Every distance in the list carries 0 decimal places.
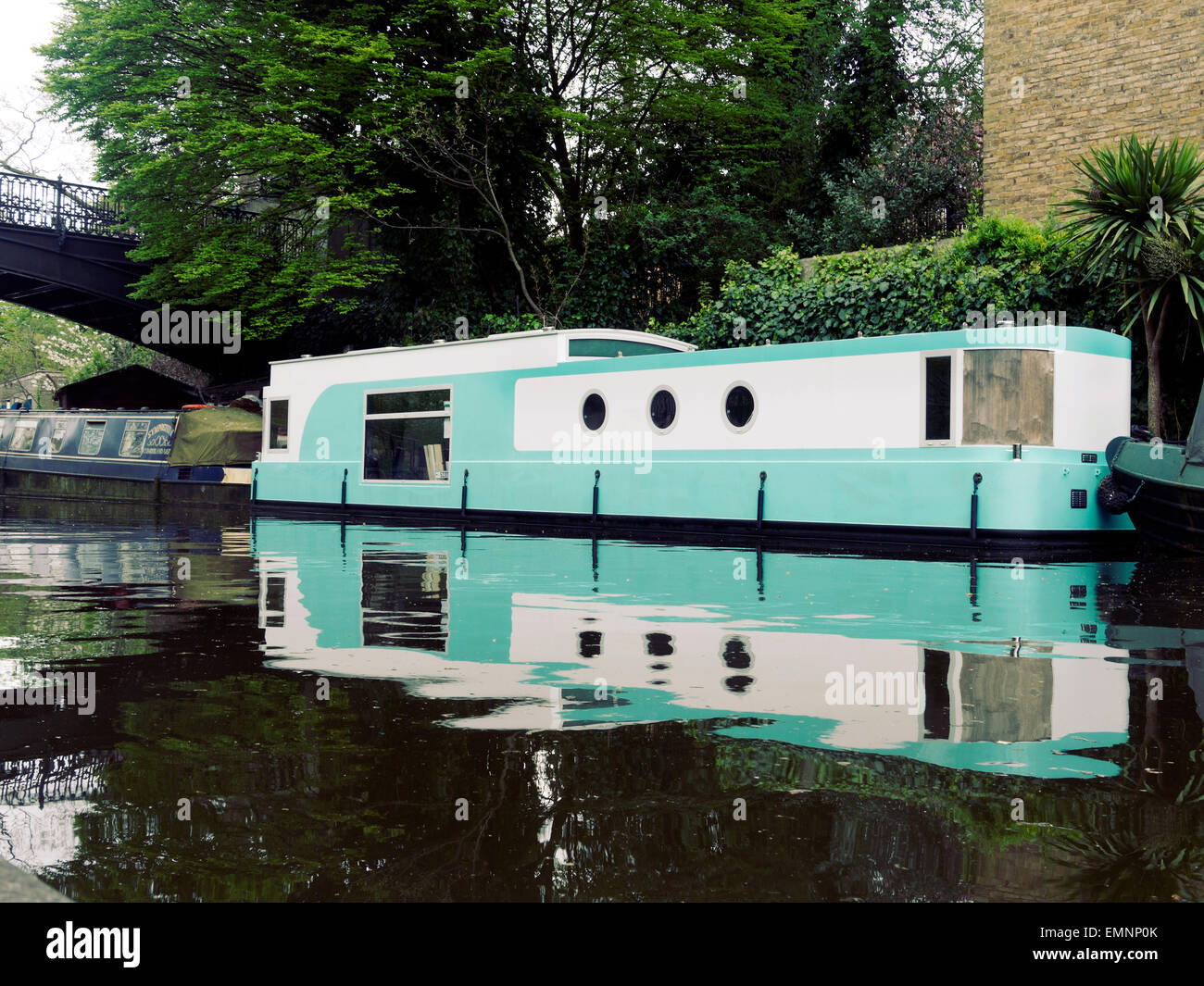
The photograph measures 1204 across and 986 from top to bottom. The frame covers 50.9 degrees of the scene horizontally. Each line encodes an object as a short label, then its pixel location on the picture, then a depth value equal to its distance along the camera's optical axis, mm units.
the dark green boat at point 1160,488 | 11820
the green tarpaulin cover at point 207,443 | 23828
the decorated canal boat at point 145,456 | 23656
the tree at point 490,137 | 26547
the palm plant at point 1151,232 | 14595
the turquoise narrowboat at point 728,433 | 13430
